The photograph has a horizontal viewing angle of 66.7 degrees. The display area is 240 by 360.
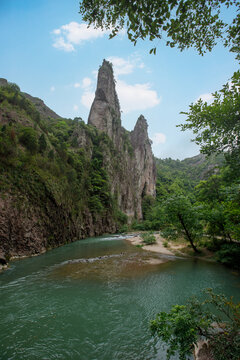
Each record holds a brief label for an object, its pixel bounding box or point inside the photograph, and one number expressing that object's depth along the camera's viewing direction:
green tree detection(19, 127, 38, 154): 19.98
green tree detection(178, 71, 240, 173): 6.03
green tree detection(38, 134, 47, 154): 22.39
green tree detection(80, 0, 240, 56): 3.31
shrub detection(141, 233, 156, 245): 22.31
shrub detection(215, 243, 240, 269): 10.91
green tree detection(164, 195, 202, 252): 13.88
